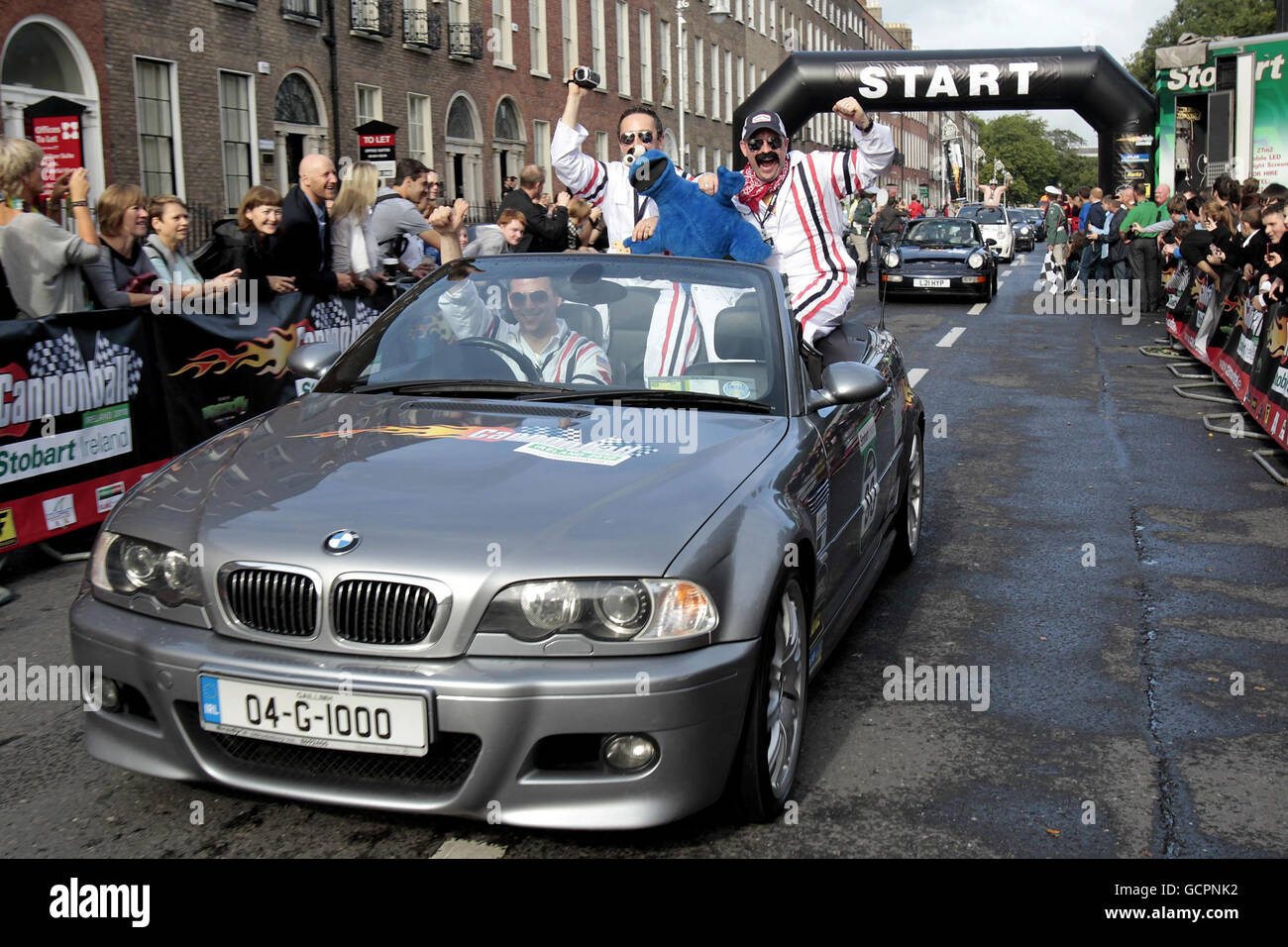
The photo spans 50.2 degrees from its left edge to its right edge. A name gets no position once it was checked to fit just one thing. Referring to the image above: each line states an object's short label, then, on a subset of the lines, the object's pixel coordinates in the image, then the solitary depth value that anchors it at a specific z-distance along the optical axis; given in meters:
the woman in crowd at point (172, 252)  8.43
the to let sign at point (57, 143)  15.16
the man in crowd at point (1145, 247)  22.73
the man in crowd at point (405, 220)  10.88
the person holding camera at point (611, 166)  7.50
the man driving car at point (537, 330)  4.47
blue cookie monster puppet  6.55
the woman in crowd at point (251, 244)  8.93
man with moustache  6.92
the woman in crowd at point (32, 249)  7.19
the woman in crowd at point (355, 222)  9.88
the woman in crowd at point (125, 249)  7.97
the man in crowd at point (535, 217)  13.15
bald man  9.25
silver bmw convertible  3.14
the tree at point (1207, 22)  66.25
